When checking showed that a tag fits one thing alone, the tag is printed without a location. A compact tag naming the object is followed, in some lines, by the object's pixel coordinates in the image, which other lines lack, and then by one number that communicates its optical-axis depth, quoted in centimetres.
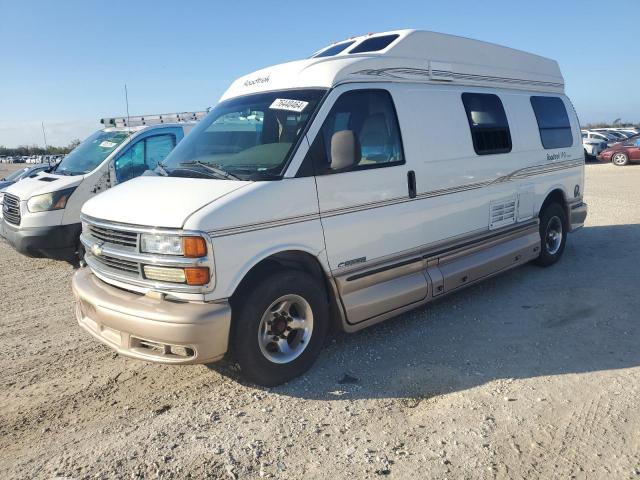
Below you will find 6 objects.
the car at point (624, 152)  2454
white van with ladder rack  703
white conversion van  361
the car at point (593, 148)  2875
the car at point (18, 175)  1563
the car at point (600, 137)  3162
